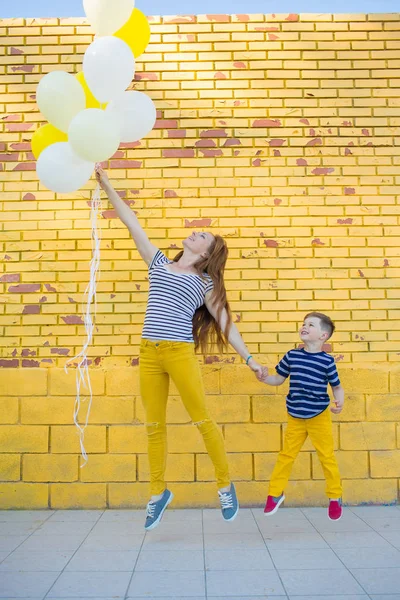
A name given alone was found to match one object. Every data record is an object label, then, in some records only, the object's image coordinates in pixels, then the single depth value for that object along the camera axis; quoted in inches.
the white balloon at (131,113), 117.2
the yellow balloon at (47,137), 122.0
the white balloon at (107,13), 116.9
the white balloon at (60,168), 113.0
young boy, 133.6
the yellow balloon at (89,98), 120.6
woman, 125.3
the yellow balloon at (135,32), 122.2
